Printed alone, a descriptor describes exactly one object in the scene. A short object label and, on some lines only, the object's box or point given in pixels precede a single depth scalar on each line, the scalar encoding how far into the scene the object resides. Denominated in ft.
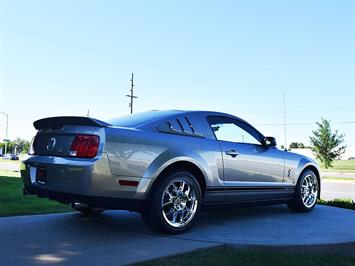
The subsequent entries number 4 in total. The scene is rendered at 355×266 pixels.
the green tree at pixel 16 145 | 417.84
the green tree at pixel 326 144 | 112.68
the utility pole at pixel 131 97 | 119.92
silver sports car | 13.61
